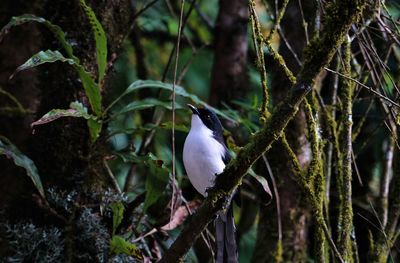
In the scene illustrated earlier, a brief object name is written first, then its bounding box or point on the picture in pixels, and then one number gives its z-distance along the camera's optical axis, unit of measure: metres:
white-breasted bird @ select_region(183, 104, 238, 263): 7.14
